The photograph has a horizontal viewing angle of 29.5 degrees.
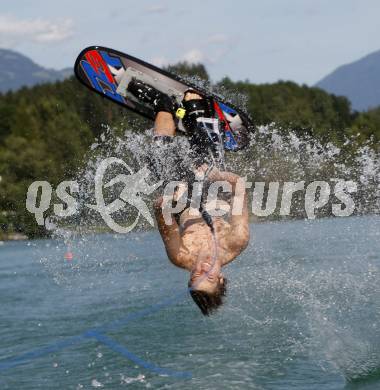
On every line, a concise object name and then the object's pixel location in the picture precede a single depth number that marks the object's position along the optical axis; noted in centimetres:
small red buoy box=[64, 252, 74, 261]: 2231
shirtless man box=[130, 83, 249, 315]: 715
